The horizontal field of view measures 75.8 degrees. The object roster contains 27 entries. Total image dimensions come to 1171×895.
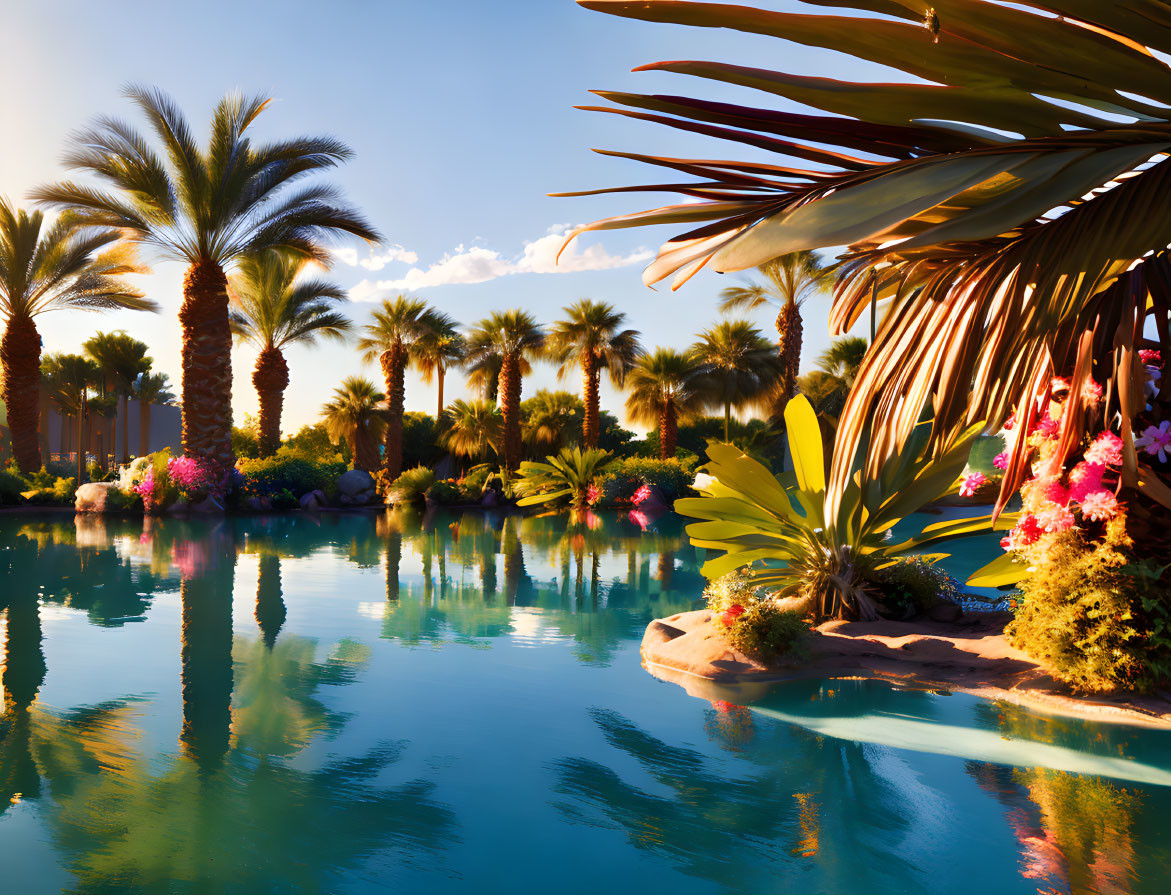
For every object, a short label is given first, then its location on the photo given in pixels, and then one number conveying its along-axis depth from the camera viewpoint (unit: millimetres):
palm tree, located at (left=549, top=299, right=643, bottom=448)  26688
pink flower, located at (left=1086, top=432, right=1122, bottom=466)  3873
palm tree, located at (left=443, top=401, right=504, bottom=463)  29500
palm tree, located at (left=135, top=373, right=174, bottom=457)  35781
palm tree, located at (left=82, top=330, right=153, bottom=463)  38062
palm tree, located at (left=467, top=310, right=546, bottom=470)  25984
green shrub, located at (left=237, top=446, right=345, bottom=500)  19812
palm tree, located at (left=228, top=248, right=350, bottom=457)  23453
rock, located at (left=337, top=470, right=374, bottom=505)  22730
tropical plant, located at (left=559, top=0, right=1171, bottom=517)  2154
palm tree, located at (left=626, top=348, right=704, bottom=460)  29141
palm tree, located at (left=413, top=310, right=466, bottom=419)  26172
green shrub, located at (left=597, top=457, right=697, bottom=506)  22984
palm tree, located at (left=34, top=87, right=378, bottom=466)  16469
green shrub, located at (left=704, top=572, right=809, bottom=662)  5215
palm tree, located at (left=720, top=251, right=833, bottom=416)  24312
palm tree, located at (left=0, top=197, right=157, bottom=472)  19109
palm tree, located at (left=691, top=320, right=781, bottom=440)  29891
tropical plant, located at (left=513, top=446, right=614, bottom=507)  22641
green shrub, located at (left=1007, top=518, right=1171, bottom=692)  4051
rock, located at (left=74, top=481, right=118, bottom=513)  17375
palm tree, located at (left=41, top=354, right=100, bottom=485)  38312
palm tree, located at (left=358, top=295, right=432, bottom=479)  25500
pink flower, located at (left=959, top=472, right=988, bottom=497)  5012
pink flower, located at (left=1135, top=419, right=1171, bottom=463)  3973
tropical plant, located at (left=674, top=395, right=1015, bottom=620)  5762
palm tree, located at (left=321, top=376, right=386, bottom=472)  28859
